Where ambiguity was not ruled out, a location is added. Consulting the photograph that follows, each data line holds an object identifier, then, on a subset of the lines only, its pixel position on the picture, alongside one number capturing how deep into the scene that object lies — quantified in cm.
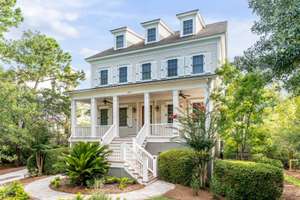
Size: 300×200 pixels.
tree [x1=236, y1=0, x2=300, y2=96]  533
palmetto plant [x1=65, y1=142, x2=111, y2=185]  979
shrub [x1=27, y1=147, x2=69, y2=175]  1329
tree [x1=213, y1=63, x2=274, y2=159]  1066
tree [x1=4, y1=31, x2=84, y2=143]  1939
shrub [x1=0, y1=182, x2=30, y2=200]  762
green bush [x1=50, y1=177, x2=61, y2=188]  1010
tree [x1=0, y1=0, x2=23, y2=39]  993
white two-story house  1231
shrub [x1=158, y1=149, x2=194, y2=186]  1011
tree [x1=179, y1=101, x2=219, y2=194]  924
